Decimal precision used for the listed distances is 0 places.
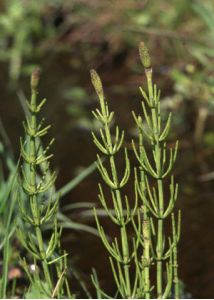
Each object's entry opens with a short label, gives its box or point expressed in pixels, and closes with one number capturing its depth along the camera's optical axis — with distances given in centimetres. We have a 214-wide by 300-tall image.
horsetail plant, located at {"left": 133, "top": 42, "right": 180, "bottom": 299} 102
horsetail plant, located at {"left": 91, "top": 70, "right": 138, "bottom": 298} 101
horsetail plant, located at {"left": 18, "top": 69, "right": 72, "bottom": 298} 103
